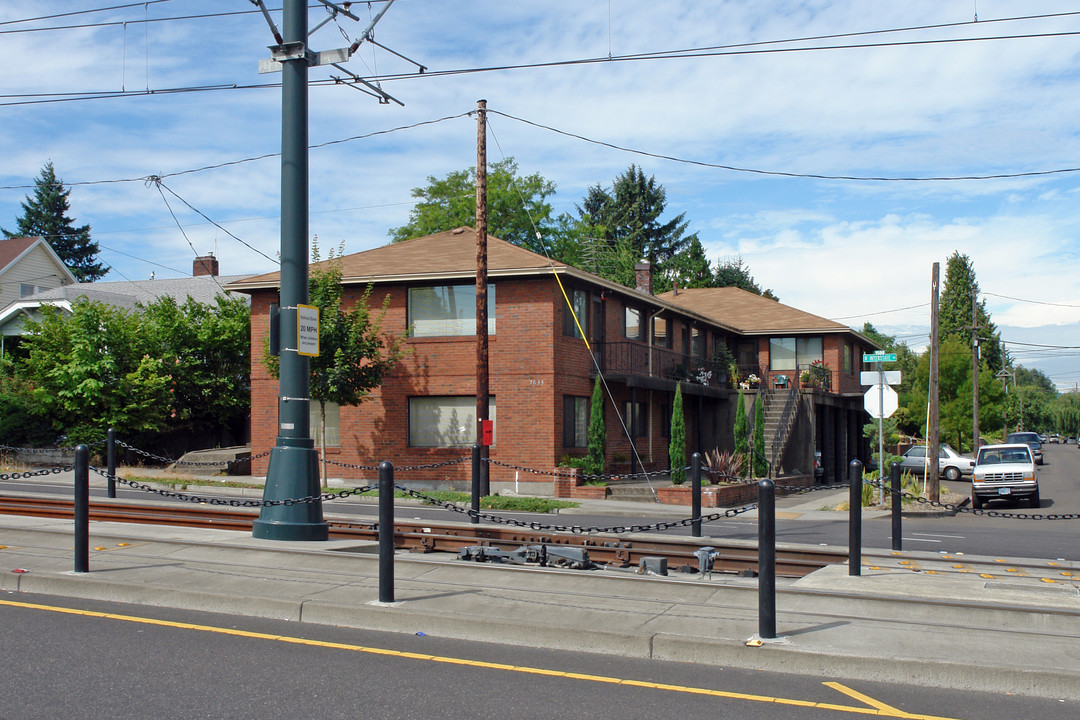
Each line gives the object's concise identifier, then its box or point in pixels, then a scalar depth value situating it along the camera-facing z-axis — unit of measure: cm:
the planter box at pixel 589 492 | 2511
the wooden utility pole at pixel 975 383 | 4706
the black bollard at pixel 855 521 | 962
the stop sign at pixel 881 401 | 2175
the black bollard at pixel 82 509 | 927
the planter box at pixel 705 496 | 2420
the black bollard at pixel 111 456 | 1752
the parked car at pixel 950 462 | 4053
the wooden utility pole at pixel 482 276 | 2328
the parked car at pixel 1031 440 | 5683
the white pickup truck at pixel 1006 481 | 2661
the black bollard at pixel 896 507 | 1238
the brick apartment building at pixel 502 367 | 2617
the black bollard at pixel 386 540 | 816
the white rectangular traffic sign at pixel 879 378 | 2141
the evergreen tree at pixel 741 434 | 2869
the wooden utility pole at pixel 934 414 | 2523
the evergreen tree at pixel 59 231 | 7800
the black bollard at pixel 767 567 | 700
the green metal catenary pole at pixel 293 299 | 1147
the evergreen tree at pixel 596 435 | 2614
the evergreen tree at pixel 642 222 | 7156
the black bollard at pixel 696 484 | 1452
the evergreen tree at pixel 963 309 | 7794
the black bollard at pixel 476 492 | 1465
